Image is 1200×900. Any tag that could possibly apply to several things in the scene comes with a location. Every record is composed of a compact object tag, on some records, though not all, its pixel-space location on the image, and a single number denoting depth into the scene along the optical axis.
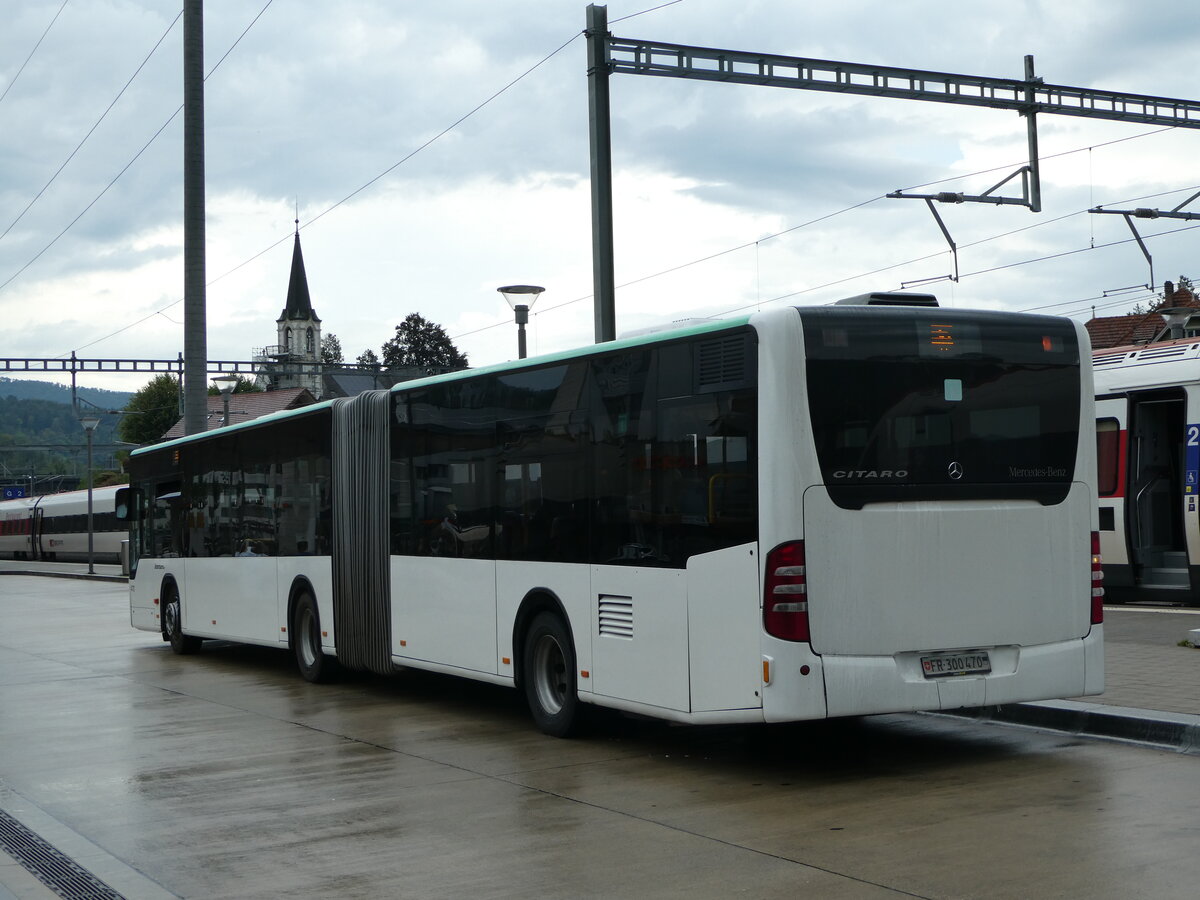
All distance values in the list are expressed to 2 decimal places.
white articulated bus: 8.47
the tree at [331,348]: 156.50
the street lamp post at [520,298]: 18.94
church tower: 137.25
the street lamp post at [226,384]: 43.62
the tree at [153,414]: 119.69
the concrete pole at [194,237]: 27.23
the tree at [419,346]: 126.38
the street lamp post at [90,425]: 47.75
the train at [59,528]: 62.22
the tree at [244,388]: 123.97
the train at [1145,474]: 19.19
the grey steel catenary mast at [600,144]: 16.03
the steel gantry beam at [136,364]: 62.09
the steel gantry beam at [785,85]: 16.09
